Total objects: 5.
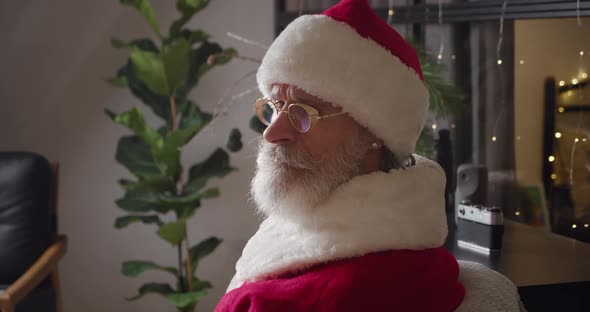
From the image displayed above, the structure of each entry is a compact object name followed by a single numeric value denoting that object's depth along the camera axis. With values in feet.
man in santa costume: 3.09
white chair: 3.47
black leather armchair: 8.13
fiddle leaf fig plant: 8.13
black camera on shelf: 5.16
